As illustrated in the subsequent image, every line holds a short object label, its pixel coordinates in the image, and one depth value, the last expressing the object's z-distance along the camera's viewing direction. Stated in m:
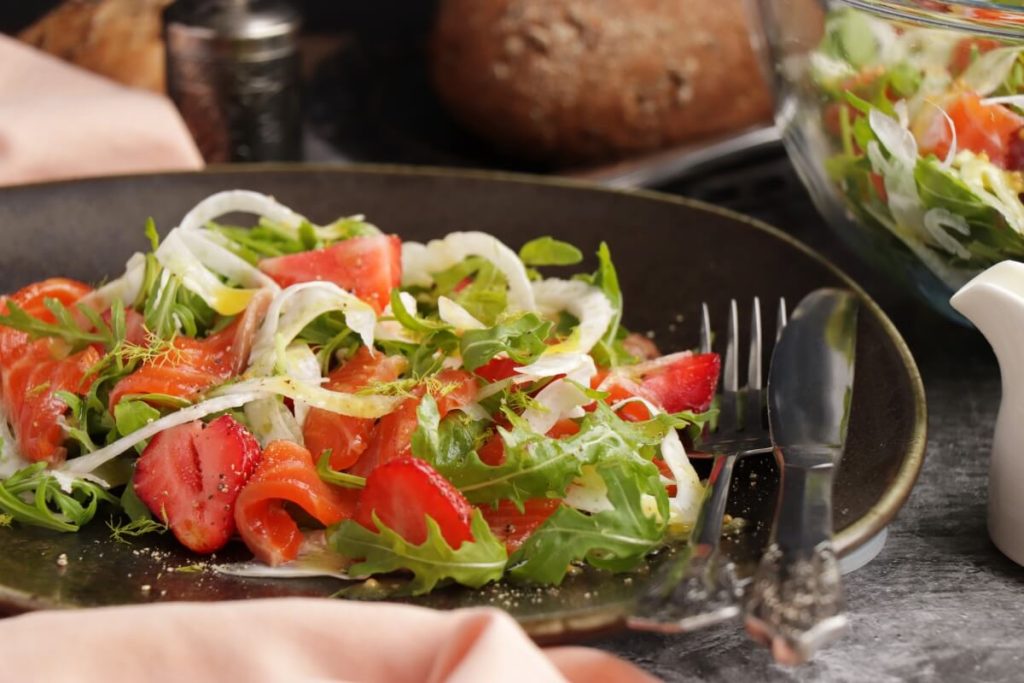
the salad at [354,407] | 0.67
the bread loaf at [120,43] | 1.10
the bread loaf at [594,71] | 1.06
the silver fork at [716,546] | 0.63
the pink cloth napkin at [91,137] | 0.92
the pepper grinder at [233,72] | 0.99
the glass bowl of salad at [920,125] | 0.74
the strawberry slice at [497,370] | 0.72
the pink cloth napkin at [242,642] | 0.64
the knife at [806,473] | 0.62
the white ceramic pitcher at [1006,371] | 0.70
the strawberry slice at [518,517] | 0.69
